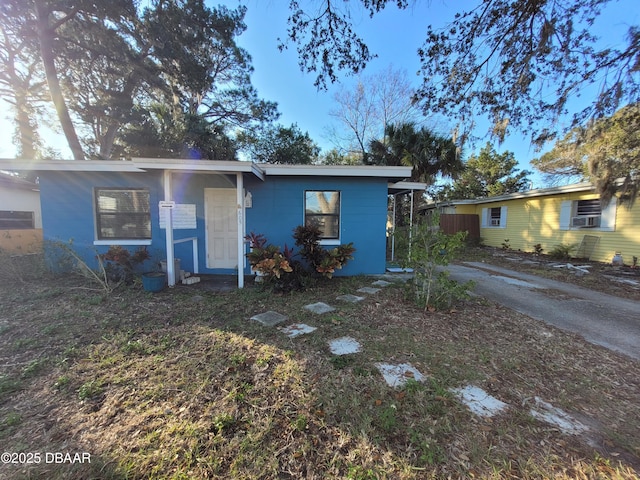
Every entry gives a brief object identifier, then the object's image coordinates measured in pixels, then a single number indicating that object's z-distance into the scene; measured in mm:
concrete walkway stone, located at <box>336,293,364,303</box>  4309
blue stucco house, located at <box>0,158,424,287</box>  5484
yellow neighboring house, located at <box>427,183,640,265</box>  7848
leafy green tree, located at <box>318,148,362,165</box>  17469
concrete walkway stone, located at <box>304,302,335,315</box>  3830
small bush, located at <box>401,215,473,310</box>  3682
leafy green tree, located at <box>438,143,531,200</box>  20656
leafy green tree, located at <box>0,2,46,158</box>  8281
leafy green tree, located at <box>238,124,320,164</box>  13945
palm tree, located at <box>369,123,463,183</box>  10750
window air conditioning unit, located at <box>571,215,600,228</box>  8648
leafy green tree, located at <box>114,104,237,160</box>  10039
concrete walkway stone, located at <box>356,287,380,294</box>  4807
